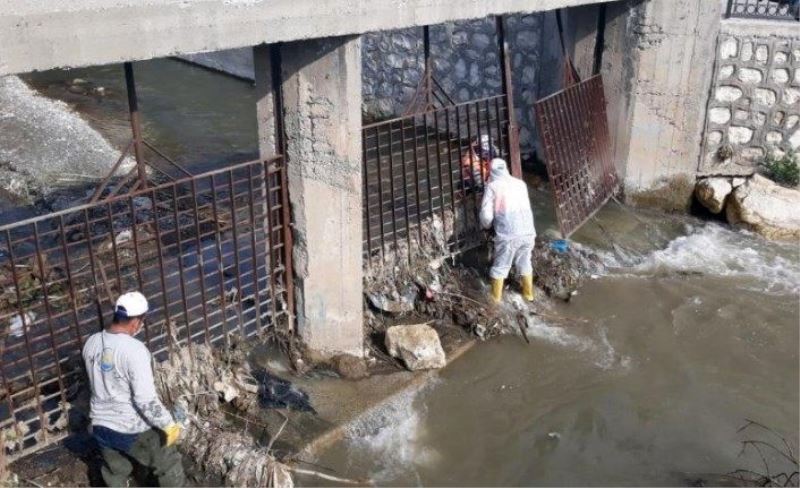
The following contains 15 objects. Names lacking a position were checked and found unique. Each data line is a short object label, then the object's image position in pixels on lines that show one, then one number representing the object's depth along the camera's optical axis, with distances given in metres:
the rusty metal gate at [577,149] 8.47
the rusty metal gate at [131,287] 5.11
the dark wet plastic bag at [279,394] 6.05
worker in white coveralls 7.34
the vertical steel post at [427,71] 7.15
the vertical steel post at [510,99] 7.38
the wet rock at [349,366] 6.44
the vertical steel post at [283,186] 5.65
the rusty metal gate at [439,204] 7.09
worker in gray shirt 4.57
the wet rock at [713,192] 9.72
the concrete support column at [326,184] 5.57
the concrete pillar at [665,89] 9.19
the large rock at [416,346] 6.61
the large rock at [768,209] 9.35
